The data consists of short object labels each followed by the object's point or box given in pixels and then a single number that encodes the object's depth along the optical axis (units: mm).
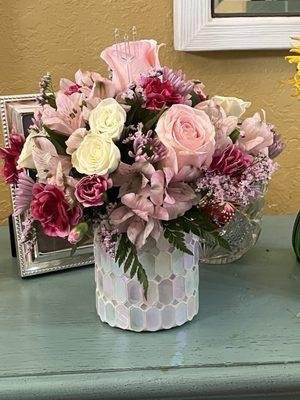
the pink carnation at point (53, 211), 743
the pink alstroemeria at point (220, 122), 767
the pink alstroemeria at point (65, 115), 767
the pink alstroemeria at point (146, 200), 737
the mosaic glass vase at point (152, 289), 820
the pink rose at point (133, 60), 808
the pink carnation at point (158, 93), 760
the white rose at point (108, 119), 733
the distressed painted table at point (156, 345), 741
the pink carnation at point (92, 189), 731
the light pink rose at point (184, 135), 729
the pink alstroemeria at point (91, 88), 772
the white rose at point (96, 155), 728
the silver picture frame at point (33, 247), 976
